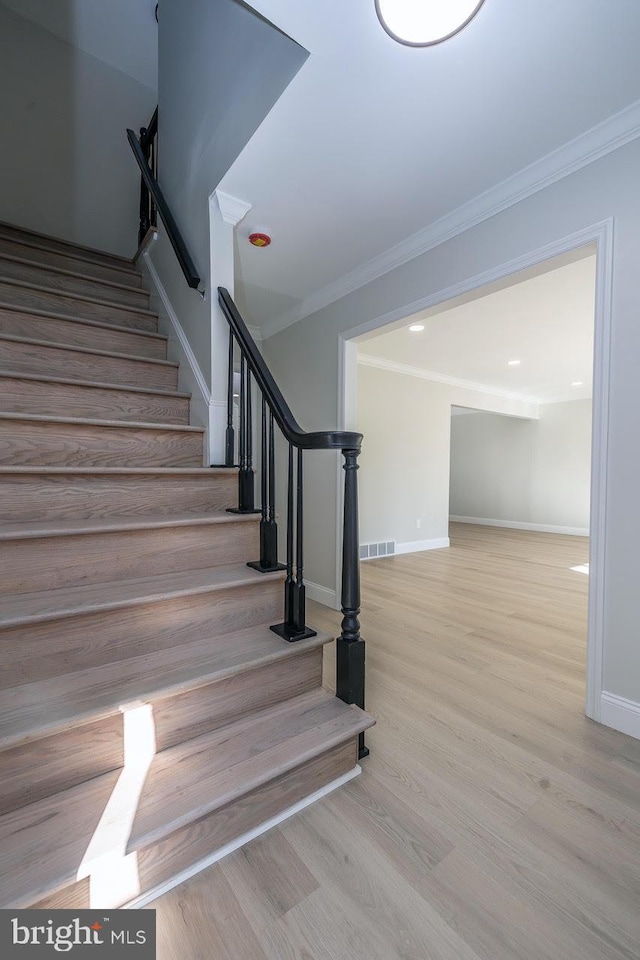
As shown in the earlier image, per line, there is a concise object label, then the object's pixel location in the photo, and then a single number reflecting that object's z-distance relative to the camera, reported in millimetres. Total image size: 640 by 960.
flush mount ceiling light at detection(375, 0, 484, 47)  1183
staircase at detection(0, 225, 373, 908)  957
